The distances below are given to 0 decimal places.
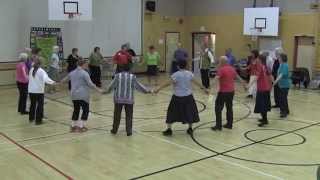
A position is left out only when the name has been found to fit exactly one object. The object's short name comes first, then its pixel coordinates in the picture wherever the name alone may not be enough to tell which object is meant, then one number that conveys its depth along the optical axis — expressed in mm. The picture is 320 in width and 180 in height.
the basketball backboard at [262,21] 16250
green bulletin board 15109
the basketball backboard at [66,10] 14133
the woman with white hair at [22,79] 9453
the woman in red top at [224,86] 7780
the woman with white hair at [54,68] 12961
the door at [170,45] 20305
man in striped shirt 7305
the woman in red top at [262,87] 8336
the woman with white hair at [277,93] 9644
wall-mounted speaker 18812
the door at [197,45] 20203
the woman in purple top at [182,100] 7219
